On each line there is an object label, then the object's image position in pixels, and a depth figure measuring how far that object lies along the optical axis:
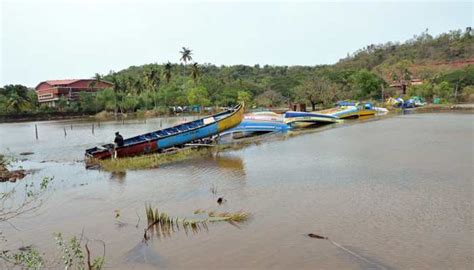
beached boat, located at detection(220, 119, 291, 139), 32.24
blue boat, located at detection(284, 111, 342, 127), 37.34
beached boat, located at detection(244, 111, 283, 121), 34.15
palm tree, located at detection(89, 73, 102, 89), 90.80
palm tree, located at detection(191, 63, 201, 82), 85.01
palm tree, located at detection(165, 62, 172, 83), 86.24
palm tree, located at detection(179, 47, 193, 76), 87.62
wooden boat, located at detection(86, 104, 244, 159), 20.61
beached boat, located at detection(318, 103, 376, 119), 43.19
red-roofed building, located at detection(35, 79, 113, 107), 89.06
